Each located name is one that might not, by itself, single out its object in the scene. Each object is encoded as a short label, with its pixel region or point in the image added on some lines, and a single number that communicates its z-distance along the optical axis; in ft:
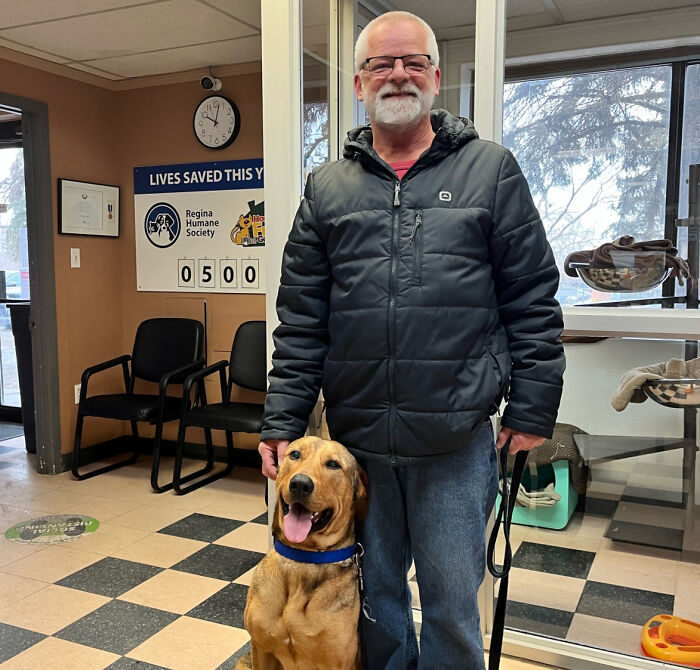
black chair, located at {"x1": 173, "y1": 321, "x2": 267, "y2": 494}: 12.33
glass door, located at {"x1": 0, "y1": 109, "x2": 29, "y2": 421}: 18.40
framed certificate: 13.93
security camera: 13.69
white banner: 13.83
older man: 4.93
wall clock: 13.79
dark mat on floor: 17.20
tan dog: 5.02
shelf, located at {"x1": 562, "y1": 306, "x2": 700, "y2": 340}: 6.59
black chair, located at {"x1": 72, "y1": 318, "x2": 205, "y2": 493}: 13.07
